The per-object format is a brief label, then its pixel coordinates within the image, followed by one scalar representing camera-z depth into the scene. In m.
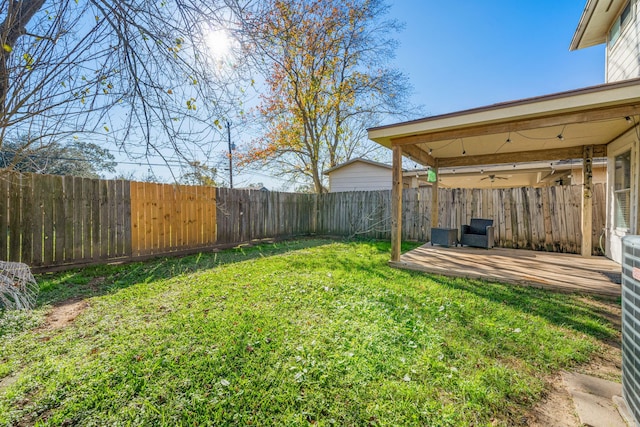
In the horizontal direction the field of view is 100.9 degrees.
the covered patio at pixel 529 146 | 3.54
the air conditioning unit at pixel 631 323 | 1.24
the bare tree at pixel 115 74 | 2.19
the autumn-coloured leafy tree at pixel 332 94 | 10.12
